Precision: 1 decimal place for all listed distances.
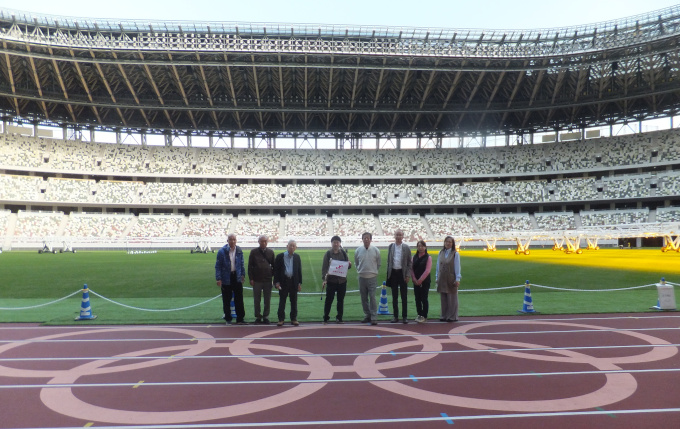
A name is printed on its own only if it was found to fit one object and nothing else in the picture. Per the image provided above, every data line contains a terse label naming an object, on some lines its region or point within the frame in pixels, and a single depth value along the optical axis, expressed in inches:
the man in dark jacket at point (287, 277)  378.0
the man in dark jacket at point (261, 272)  385.1
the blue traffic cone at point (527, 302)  435.8
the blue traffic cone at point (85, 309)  408.8
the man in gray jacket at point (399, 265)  379.6
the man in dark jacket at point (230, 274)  382.6
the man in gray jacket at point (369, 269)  378.0
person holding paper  372.5
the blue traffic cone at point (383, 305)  442.0
